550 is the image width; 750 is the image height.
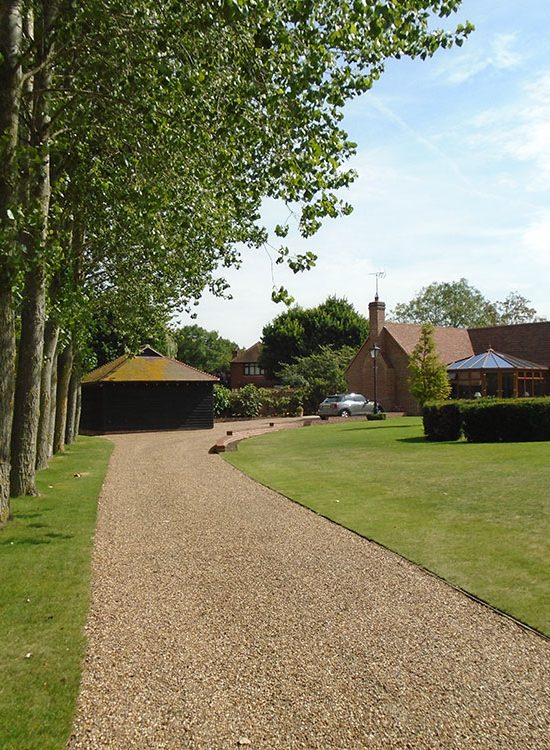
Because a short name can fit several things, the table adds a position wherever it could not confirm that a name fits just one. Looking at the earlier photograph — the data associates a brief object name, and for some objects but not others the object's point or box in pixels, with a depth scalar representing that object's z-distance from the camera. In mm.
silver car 43125
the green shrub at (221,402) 44594
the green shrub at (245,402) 45656
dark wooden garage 35656
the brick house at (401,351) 49656
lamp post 41938
